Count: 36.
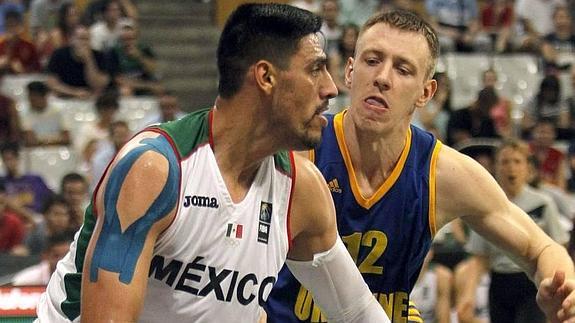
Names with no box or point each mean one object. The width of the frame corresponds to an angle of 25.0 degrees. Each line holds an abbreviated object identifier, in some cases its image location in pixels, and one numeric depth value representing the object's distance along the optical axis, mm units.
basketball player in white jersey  3486
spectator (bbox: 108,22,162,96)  13430
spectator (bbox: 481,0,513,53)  15023
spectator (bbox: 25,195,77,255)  9586
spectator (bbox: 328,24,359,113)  12695
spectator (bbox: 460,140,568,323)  9164
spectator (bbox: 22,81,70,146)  12133
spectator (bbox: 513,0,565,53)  15289
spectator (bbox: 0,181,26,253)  10320
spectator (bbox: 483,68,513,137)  12597
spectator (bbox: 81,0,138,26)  14367
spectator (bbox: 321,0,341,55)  13672
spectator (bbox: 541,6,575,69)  14562
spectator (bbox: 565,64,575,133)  13039
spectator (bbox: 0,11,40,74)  13500
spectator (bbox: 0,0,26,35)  14578
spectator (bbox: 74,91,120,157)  11766
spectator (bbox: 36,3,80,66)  13789
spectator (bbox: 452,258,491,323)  9023
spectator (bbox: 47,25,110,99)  13102
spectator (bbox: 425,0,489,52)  15109
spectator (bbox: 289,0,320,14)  14375
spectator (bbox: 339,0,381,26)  14781
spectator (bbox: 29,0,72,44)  14719
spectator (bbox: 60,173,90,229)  9867
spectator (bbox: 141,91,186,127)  11898
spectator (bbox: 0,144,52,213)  11055
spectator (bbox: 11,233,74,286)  8242
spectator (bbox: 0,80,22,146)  12094
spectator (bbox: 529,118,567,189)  11992
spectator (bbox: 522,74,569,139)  13117
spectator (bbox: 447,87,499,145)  12297
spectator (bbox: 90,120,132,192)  10953
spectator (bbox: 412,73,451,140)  12219
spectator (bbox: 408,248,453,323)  9156
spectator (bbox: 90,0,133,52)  13703
